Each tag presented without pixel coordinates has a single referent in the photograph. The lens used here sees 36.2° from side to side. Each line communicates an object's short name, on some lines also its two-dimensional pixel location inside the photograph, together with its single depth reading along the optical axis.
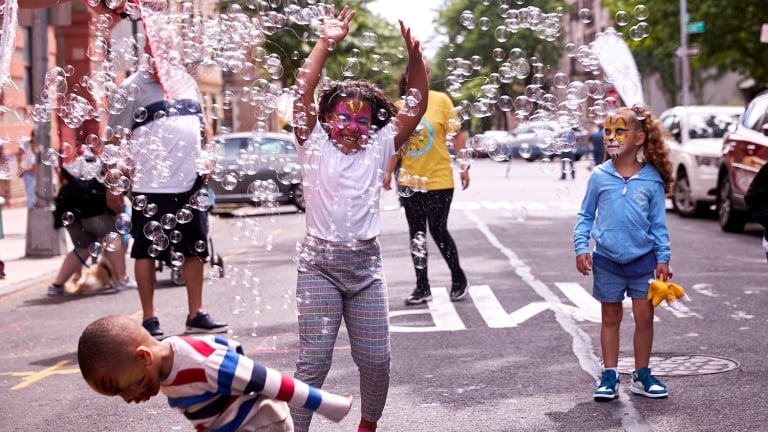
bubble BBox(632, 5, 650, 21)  6.77
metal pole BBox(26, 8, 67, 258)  15.06
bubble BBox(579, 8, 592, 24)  6.62
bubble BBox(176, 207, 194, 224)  7.47
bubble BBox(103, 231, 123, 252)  7.14
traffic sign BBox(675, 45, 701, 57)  30.08
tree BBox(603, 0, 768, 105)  31.62
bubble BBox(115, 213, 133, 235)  7.40
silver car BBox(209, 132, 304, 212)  7.46
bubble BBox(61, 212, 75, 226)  10.31
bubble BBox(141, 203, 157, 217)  7.63
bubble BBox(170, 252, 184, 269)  7.45
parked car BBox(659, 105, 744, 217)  17.42
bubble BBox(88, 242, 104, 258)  7.50
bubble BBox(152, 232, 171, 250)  7.11
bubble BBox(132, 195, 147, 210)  7.54
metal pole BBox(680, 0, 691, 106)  31.63
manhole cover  6.67
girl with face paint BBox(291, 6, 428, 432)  4.84
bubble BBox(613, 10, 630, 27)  6.71
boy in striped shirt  3.37
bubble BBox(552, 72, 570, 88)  7.02
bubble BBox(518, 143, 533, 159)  7.04
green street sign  27.15
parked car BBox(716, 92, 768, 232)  14.03
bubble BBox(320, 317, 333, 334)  4.80
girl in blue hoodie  6.05
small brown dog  11.37
